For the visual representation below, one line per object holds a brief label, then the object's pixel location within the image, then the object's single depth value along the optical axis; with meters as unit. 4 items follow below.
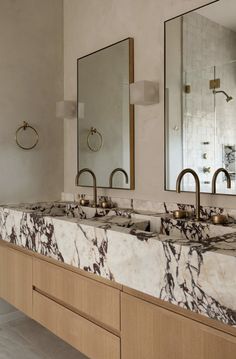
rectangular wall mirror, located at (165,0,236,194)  1.83
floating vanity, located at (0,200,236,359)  1.19
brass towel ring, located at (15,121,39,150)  2.72
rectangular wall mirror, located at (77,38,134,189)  2.39
